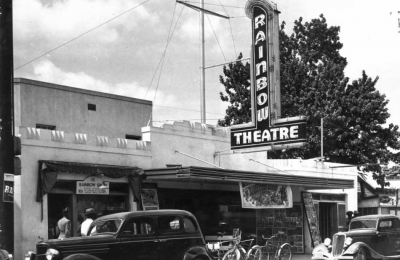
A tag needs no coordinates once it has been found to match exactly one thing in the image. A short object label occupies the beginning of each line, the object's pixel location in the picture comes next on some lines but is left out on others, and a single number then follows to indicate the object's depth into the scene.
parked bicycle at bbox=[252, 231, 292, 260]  19.86
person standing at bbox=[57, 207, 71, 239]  16.20
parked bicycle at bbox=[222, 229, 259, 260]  17.73
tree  39.25
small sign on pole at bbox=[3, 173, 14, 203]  11.17
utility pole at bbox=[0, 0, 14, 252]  11.12
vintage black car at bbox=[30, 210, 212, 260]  12.03
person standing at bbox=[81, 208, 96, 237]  15.59
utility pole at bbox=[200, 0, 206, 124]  26.92
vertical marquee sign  21.61
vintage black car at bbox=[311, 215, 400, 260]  17.98
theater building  17.06
